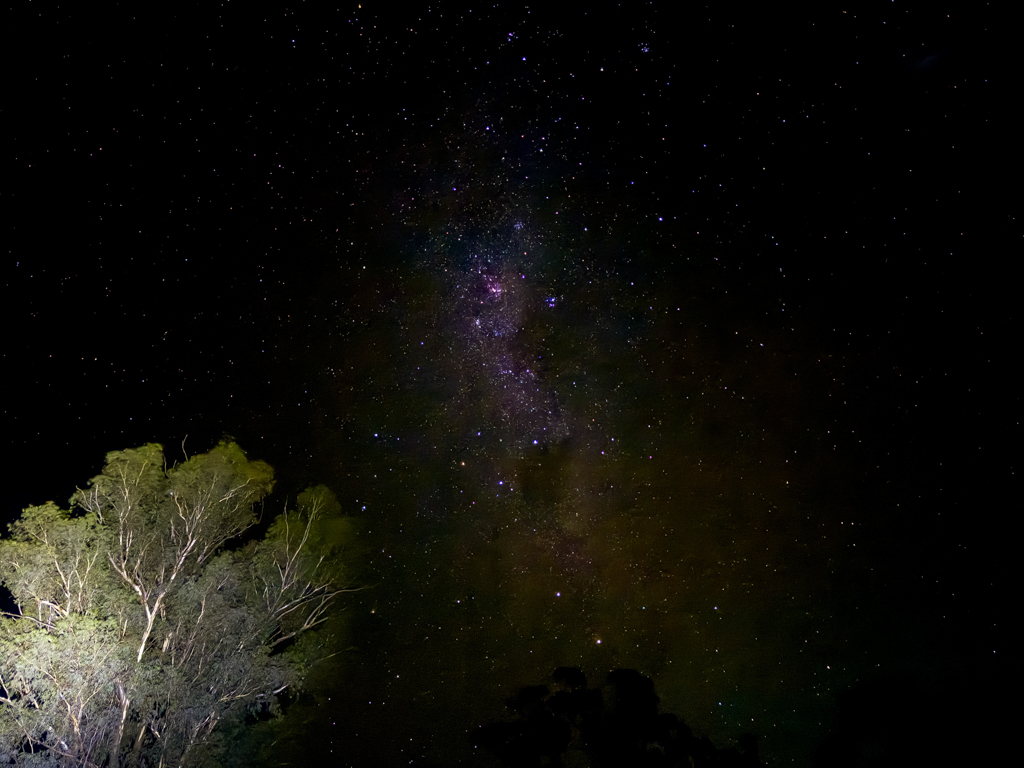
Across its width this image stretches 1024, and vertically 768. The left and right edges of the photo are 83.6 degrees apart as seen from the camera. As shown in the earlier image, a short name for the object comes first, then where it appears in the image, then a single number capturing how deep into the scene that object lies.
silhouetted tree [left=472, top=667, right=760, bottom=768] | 9.59
